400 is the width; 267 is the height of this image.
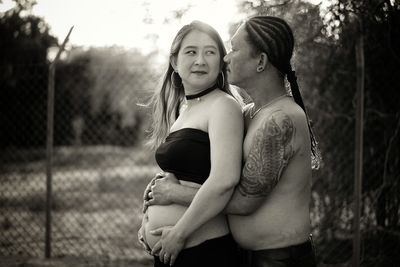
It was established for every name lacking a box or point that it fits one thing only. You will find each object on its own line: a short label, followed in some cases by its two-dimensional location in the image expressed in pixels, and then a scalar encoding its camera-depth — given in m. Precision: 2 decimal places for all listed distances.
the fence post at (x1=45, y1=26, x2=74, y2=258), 4.59
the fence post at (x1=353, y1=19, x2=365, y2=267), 3.76
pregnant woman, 2.20
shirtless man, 2.23
